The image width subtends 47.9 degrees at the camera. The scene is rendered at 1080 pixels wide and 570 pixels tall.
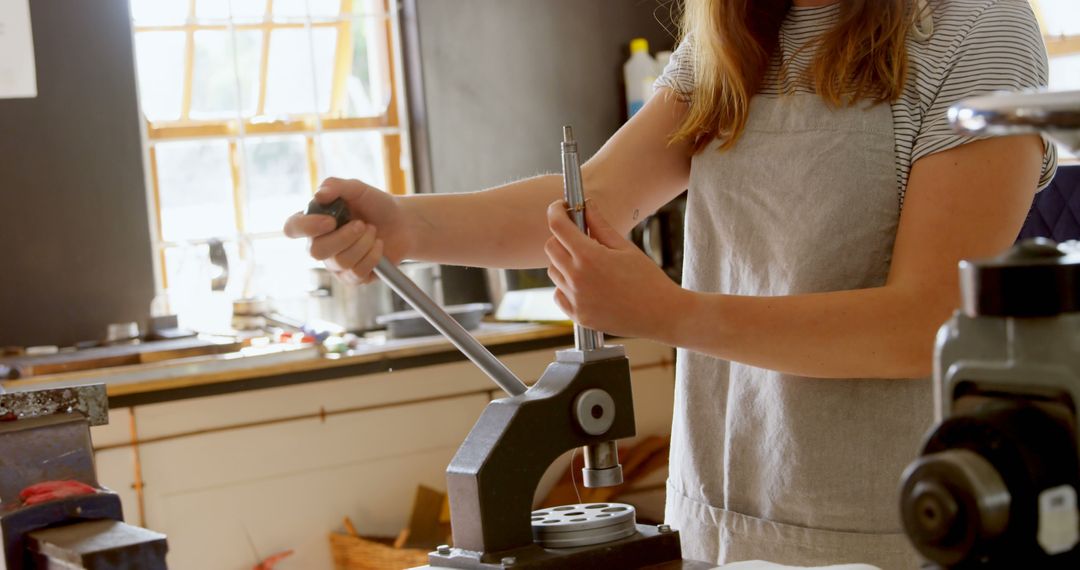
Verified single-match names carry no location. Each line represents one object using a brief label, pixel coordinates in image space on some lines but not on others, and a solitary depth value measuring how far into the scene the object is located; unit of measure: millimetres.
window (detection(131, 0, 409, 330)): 3645
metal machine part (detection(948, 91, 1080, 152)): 531
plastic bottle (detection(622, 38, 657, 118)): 4102
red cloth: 942
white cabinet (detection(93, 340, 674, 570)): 2852
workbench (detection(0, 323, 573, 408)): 2814
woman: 1156
